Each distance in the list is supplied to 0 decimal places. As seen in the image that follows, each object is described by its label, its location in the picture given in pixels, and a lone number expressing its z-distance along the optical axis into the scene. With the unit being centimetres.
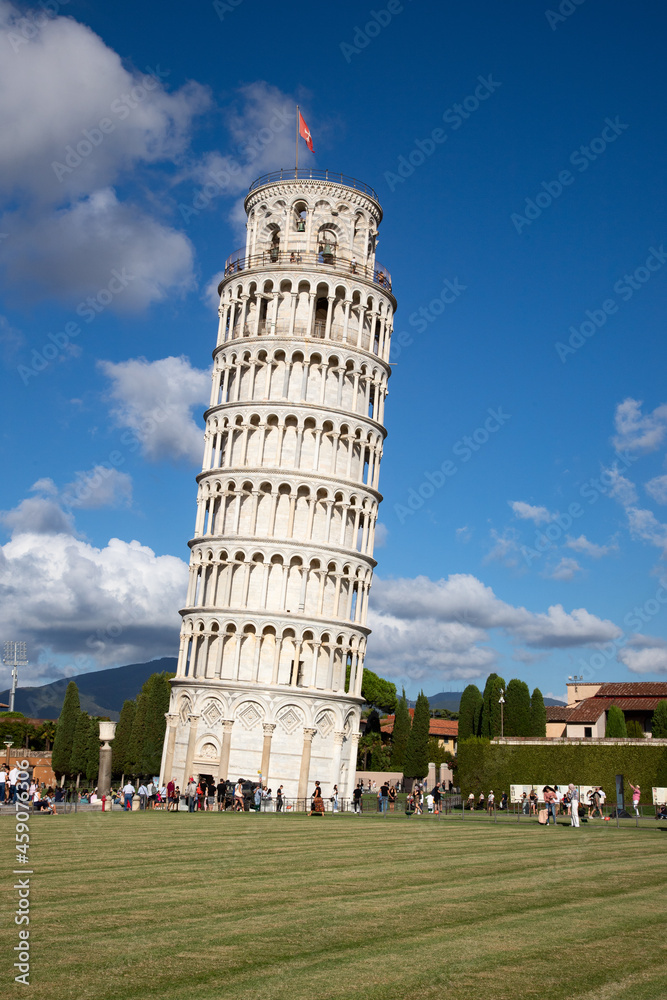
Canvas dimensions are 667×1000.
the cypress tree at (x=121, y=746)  9499
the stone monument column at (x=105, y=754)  4947
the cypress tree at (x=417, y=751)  8900
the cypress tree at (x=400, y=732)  9786
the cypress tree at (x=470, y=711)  9519
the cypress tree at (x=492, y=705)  9075
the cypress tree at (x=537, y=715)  8875
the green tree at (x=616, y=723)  7806
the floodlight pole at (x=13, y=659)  11538
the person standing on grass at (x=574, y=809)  3759
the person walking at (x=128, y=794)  4503
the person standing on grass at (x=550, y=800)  4318
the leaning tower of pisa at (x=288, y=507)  6175
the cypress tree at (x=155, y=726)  8944
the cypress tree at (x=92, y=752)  9381
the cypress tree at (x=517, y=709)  8819
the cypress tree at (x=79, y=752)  9338
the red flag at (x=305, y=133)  7006
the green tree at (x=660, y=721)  7544
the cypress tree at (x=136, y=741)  9250
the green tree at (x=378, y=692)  10806
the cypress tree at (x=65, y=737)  9375
